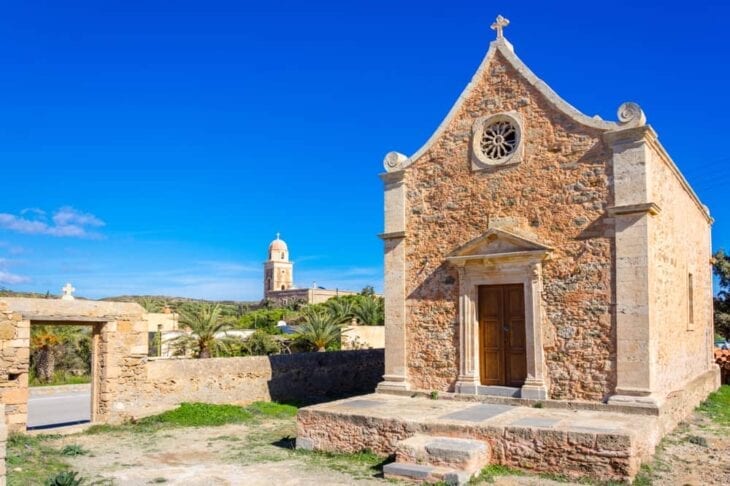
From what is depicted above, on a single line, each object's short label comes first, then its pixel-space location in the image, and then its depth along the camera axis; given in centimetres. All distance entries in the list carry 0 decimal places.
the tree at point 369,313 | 2936
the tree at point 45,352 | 2117
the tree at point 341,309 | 2138
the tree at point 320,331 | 1938
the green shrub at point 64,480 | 703
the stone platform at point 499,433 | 770
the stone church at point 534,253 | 1033
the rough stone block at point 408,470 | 776
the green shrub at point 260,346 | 2112
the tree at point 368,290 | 5598
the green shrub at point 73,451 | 945
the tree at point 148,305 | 2722
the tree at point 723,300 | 2473
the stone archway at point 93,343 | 1044
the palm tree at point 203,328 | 1697
